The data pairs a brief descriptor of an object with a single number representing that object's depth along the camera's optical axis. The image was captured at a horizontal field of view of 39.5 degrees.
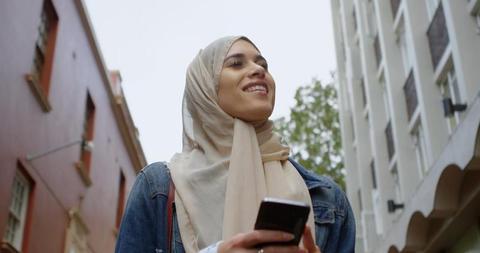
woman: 2.25
